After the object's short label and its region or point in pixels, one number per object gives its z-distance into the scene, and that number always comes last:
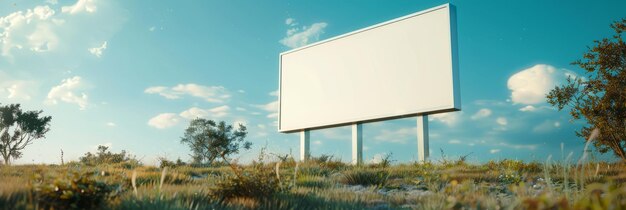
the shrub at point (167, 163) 10.05
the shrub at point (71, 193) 3.01
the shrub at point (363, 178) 7.07
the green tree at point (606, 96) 10.78
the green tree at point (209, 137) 29.47
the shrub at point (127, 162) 9.83
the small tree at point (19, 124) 31.48
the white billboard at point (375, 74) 13.49
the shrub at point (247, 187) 4.32
